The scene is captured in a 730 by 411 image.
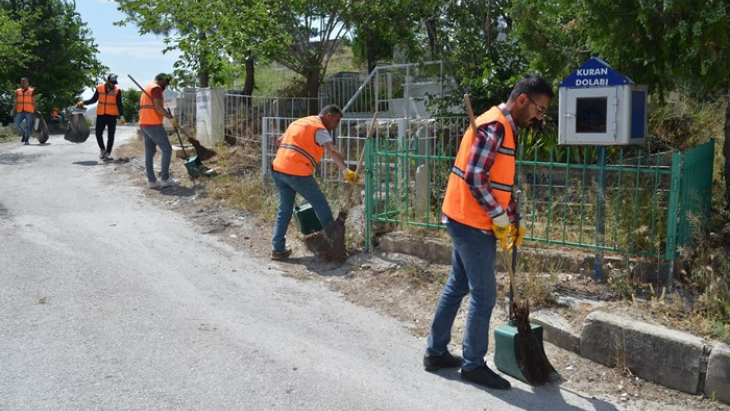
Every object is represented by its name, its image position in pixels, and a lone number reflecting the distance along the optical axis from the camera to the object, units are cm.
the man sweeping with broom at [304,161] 676
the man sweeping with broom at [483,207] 391
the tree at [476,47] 817
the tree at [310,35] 1110
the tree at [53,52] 2422
